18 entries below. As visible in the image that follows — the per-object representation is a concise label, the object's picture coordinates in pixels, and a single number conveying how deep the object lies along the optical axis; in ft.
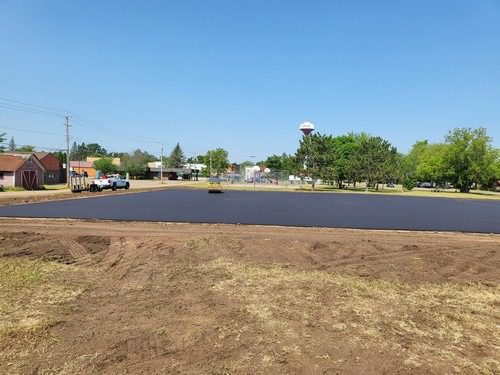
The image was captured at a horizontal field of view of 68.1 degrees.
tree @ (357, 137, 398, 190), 229.04
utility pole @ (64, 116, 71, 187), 203.10
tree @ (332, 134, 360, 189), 235.20
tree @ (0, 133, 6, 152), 277.52
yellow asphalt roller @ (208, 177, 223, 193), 165.07
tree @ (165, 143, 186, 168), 566.77
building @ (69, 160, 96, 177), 388.62
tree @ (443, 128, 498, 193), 265.34
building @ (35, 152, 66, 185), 240.94
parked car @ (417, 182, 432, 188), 407.21
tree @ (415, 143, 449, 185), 277.62
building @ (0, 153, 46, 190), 171.83
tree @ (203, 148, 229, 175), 460.55
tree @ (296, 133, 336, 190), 217.36
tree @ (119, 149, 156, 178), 392.06
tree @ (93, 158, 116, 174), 382.05
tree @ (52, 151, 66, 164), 290.76
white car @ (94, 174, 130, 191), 153.17
